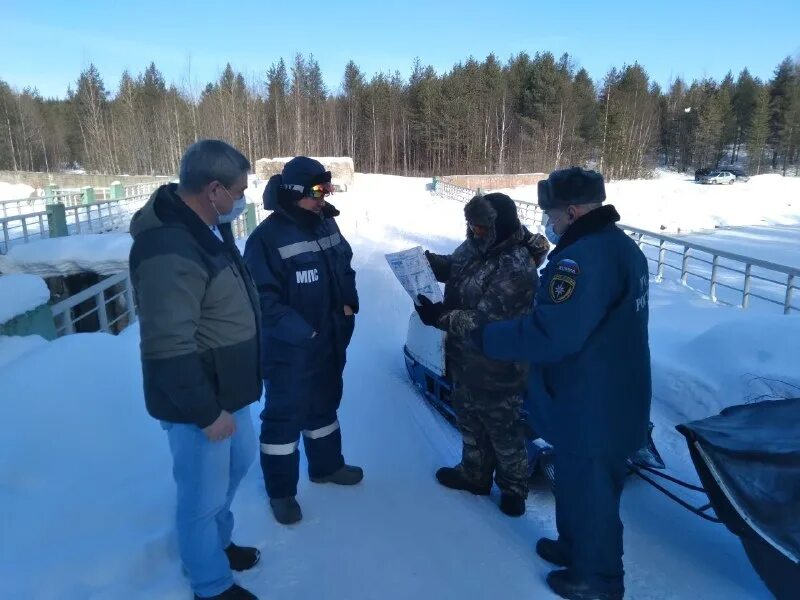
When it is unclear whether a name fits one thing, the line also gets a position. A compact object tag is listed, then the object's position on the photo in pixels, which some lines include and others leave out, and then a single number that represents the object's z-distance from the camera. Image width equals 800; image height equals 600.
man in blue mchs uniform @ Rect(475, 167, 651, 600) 2.16
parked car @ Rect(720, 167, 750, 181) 44.97
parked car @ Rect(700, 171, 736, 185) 43.34
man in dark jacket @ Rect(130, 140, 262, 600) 1.80
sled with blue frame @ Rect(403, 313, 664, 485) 3.17
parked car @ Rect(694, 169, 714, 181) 45.38
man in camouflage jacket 2.73
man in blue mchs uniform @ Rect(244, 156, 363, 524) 2.67
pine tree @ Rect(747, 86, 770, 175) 53.03
